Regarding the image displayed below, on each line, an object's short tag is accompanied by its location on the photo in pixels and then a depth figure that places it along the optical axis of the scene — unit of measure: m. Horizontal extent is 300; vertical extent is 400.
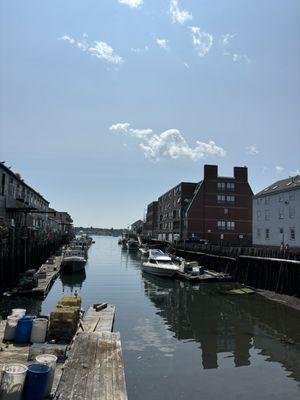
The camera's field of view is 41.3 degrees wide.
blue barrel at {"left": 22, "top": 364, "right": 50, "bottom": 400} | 9.36
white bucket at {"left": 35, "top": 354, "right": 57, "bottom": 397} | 9.91
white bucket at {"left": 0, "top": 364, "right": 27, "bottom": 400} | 9.03
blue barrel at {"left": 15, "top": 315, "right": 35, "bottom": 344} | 14.52
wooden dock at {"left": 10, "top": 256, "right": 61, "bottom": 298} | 30.12
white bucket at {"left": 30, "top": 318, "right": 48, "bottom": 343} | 14.75
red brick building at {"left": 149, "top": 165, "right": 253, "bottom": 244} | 94.94
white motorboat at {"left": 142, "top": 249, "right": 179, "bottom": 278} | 48.97
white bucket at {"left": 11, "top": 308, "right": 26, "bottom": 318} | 16.48
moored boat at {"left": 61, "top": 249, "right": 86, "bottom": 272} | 53.03
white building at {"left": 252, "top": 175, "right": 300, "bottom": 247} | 59.41
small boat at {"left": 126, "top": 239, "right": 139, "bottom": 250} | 128.38
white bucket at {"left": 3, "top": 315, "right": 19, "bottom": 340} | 14.62
